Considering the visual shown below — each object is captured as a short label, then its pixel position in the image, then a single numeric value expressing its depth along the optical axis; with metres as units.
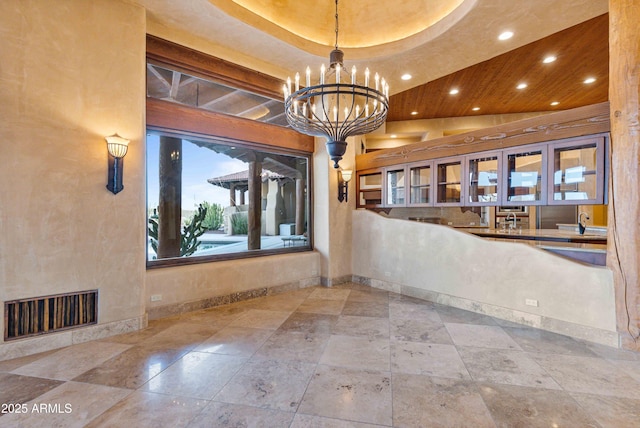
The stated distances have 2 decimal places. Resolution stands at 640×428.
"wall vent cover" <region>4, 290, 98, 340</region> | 2.90
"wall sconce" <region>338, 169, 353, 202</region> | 5.63
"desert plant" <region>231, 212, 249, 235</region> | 5.01
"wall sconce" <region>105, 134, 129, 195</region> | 3.31
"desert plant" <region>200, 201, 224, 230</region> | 4.69
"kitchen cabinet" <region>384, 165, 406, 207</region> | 5.58
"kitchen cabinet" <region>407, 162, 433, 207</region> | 5.17
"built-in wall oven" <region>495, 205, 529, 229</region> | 7.97
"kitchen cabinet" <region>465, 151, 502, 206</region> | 4.29
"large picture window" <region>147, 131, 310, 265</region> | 4.22
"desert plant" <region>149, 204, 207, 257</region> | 4.39
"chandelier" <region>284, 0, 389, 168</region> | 2.64
